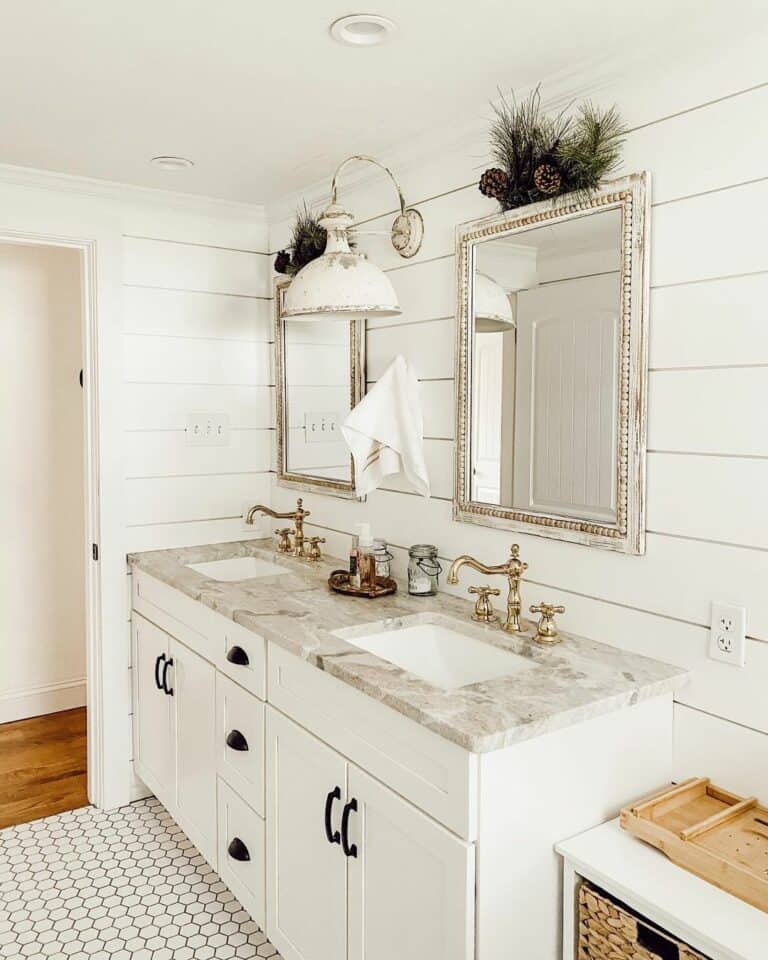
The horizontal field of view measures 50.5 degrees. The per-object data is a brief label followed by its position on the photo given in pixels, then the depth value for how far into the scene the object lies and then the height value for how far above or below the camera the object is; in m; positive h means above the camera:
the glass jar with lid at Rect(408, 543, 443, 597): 2.29 -0.41
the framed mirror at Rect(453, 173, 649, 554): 1.75 +0.14
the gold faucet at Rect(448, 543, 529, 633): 1.95 -0.36
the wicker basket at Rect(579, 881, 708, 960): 1.34 -0.87
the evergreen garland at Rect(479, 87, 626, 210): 1.77 +0.63
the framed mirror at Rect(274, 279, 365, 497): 2.73 +0.10
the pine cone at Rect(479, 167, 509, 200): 1.97 +0.59
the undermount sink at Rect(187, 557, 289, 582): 2.90 -0.52
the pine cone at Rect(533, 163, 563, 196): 1.83 +0.56
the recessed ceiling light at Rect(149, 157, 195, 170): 2.51 +0.81
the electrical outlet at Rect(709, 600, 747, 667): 1.57 -0.40
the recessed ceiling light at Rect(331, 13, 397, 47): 1.62 +0.81
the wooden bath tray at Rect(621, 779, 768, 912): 1.37 -0.74
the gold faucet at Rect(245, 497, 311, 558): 2.87 -0.33
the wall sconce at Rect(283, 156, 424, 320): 2.02 +0.35
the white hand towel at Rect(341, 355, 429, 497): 2.36 +0.00
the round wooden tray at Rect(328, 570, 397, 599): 2.27 -0.46
